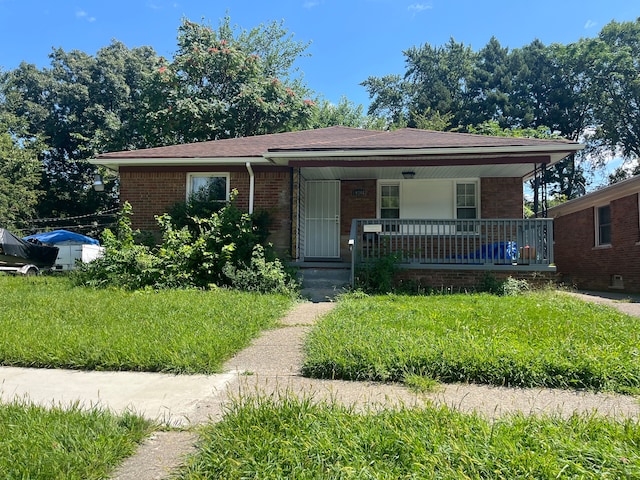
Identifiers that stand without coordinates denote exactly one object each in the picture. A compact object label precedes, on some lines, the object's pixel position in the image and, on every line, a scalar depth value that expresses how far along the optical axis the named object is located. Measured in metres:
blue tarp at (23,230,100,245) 21.70
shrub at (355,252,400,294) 9.08
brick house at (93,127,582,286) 9.61
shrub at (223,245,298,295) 8.88
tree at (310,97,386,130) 29.67
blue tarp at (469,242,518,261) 9.54
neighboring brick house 11.84
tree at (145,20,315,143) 22.72
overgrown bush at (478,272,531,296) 9.08
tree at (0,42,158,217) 32.00
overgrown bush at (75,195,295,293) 9.06
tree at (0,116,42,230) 27.21
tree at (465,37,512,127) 32.25
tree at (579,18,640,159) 29.33
